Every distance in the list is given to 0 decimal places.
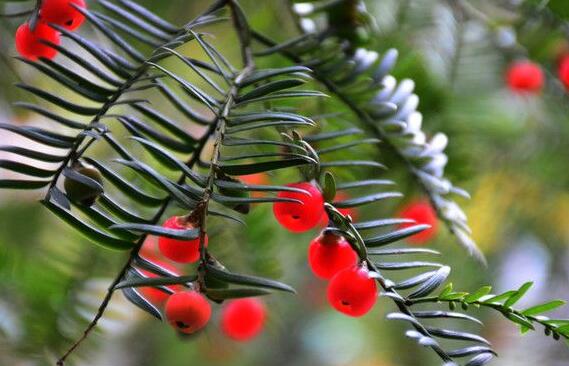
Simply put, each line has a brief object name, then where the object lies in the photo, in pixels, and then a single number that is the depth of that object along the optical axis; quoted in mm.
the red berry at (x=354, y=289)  620
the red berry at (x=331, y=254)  631
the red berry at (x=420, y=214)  753
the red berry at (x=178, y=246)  616
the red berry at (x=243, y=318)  802
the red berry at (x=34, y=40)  641
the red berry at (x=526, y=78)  832
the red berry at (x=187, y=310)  611
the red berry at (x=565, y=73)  768
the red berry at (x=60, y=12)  639
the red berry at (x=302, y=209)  625
